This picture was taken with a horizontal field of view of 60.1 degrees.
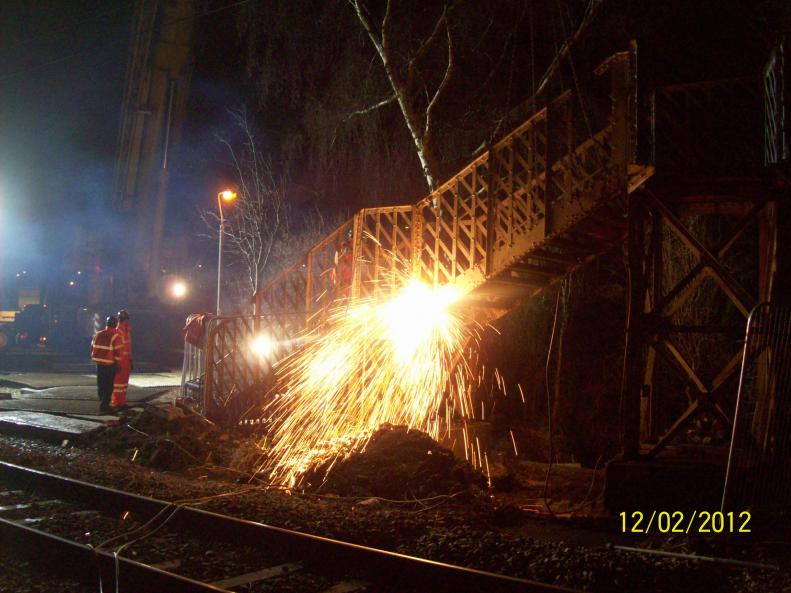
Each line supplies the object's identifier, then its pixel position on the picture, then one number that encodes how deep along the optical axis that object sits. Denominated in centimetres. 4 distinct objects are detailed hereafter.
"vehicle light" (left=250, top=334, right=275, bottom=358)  1238
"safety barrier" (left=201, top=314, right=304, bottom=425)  1191
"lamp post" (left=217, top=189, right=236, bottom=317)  1819
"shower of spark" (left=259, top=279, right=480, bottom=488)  998
